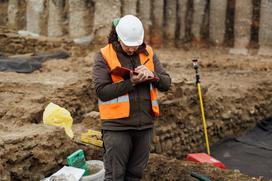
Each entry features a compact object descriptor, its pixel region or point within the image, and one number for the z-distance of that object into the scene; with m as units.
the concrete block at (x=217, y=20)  13.77
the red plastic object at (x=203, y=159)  6.84
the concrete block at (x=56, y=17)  14.18
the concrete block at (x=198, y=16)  13.93
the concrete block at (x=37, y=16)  14.65
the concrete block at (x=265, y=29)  13.23
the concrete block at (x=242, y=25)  13.41
